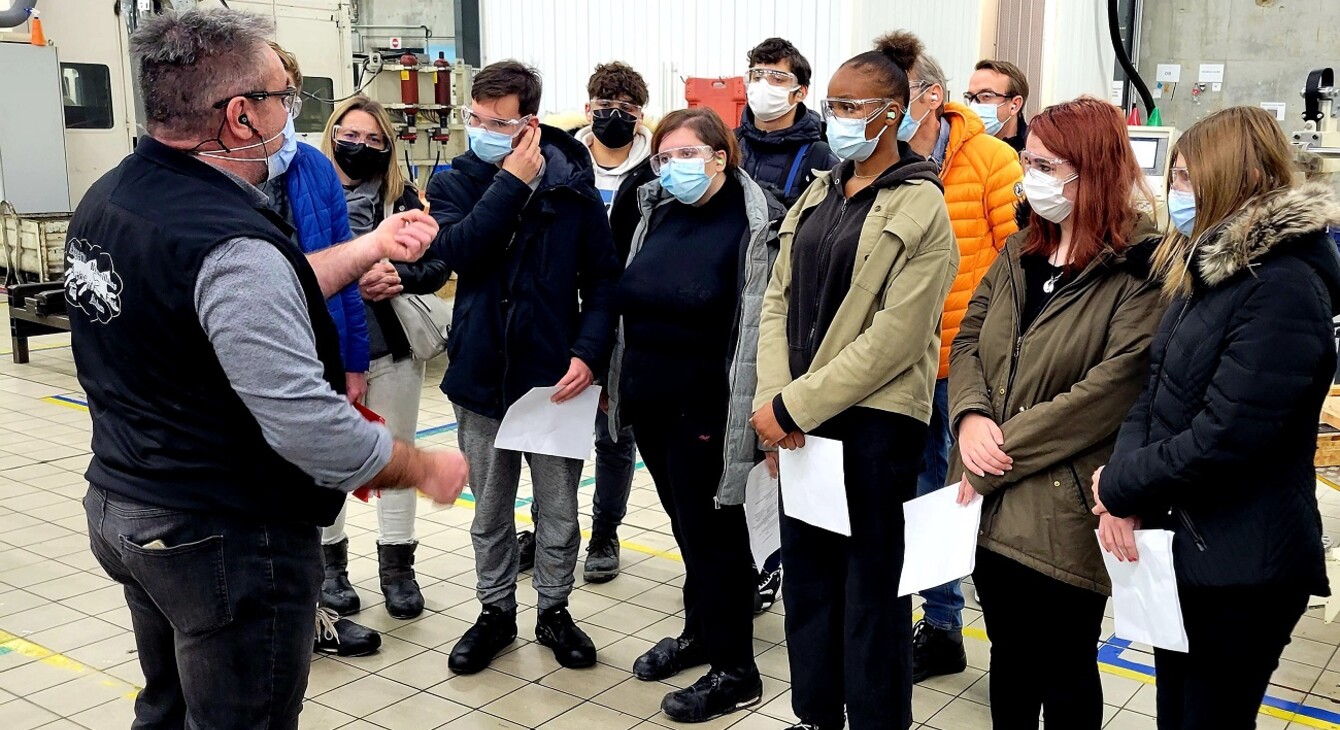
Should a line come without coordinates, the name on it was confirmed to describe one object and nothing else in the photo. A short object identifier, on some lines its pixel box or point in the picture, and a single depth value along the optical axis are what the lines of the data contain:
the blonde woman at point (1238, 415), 2.03
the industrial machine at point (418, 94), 10.83
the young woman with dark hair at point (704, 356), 3.04
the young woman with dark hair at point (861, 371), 2.59
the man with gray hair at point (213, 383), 1.80
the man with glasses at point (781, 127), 3.65
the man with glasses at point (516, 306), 3.29
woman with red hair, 2.34
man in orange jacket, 3.29
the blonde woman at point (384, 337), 3.56
